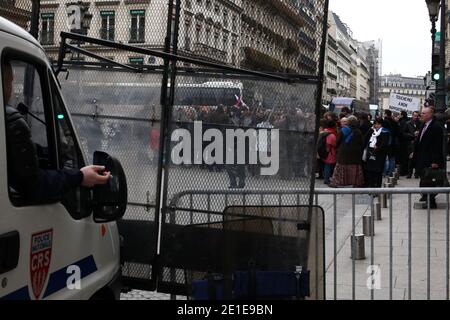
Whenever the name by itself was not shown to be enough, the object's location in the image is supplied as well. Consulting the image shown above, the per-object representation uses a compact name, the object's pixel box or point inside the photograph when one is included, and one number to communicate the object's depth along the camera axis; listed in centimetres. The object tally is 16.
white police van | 246
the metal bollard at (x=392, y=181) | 1416
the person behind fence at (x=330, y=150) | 1551
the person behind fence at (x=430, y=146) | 1127
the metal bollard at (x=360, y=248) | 649
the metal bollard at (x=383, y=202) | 684
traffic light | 1712
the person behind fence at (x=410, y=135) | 1901
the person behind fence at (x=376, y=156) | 1371
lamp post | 1591
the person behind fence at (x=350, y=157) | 1399
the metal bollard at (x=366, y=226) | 687
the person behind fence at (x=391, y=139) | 1600
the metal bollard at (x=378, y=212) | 773
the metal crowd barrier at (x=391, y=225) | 528
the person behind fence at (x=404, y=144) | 1909
